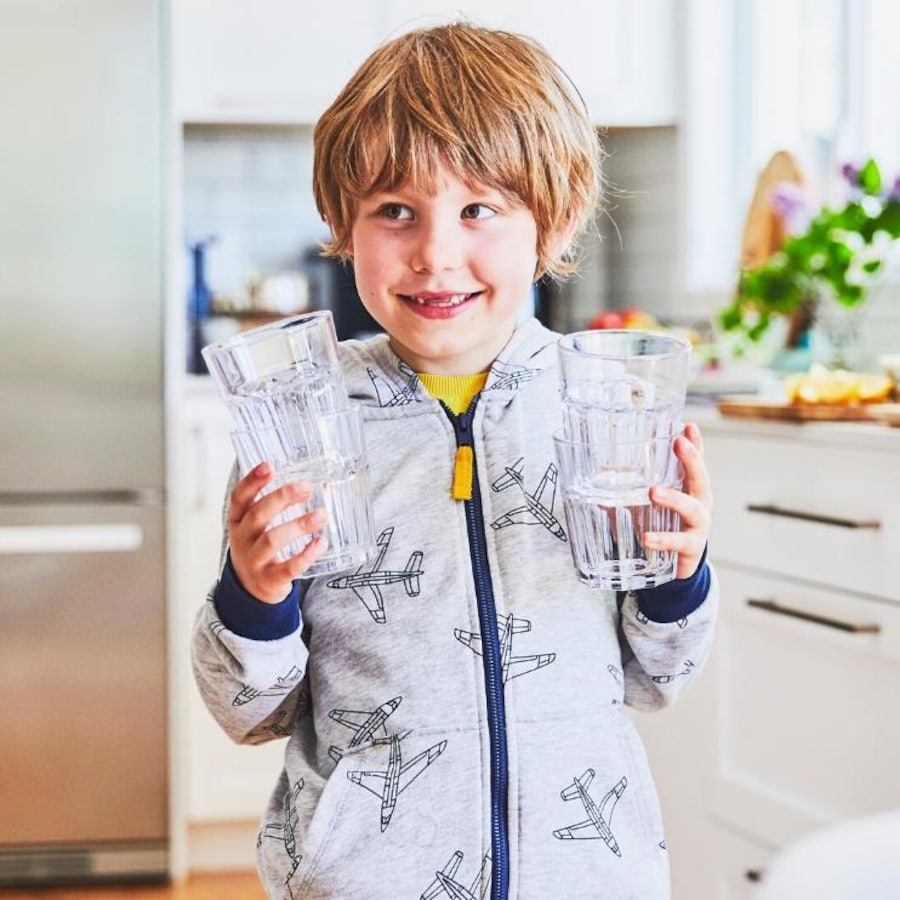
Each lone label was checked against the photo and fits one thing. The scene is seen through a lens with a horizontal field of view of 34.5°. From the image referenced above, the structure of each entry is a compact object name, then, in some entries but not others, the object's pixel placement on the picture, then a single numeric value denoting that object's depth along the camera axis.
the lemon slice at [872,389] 1.95
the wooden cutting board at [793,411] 1.88
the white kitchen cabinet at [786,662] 1.84
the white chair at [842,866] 0.50
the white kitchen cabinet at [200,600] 2.83
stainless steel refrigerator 2.75
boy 1.03
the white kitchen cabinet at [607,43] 3.17
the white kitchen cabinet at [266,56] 3.05
